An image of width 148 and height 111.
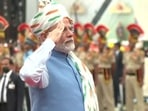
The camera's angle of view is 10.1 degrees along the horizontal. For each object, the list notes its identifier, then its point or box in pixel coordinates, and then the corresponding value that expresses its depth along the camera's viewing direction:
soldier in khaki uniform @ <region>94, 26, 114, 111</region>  14.87
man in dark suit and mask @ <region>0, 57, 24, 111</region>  11.40
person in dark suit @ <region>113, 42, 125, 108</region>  17.59
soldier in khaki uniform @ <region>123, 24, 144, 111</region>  13.76
